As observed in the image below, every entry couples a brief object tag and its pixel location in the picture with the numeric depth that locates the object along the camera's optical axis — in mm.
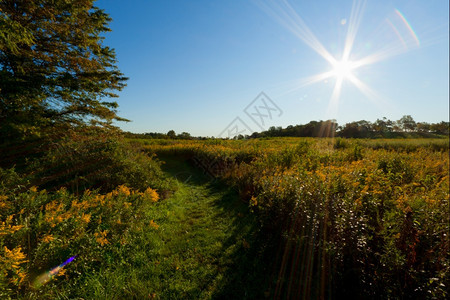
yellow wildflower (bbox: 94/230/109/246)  2750
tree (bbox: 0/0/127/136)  6762
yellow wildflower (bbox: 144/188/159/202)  4579
